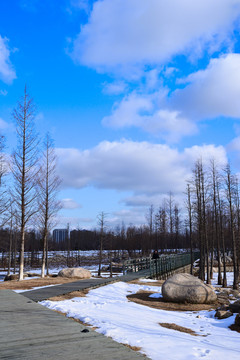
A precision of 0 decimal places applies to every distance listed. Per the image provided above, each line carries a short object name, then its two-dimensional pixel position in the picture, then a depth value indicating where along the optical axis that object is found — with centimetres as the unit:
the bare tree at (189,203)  3243
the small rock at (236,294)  1648
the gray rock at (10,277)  2280
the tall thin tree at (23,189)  1886
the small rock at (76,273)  1844
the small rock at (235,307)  1012
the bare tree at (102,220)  3639
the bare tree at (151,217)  6004
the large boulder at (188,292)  1174
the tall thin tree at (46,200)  2344
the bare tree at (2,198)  2017
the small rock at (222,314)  966
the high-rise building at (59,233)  17938
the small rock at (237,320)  879
